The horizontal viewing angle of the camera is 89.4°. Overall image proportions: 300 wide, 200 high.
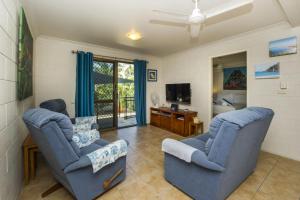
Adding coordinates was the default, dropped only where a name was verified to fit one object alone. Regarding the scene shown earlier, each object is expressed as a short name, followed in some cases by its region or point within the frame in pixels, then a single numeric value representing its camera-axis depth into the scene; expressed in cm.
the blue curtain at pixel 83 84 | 352
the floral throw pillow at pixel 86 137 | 198
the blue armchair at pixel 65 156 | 124
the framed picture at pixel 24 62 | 157
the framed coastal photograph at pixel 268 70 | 261
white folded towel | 155
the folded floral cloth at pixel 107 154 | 144
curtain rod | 353
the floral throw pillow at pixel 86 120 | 277
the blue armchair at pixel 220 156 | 133
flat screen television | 415
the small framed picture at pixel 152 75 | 491
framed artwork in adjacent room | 523
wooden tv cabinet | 376
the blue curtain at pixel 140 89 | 447
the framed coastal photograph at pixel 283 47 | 244
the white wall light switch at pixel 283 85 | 253
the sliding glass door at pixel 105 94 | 402
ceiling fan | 154
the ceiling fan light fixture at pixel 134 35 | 295
